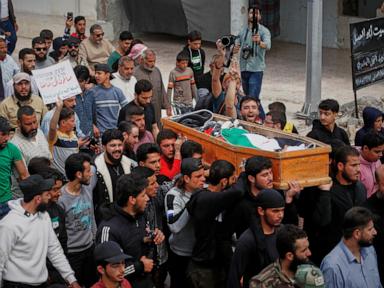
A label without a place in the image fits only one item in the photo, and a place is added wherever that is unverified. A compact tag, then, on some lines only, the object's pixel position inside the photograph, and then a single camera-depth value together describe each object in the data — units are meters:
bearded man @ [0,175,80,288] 7.41
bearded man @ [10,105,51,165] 9.37
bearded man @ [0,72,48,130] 10.55
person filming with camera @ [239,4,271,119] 14.21
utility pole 14.28
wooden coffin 8.50
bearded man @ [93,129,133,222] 8.72
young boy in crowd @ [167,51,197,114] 12.68
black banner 14.38
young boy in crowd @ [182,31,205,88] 13.40
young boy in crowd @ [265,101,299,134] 10.30
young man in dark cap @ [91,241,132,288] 6.84
